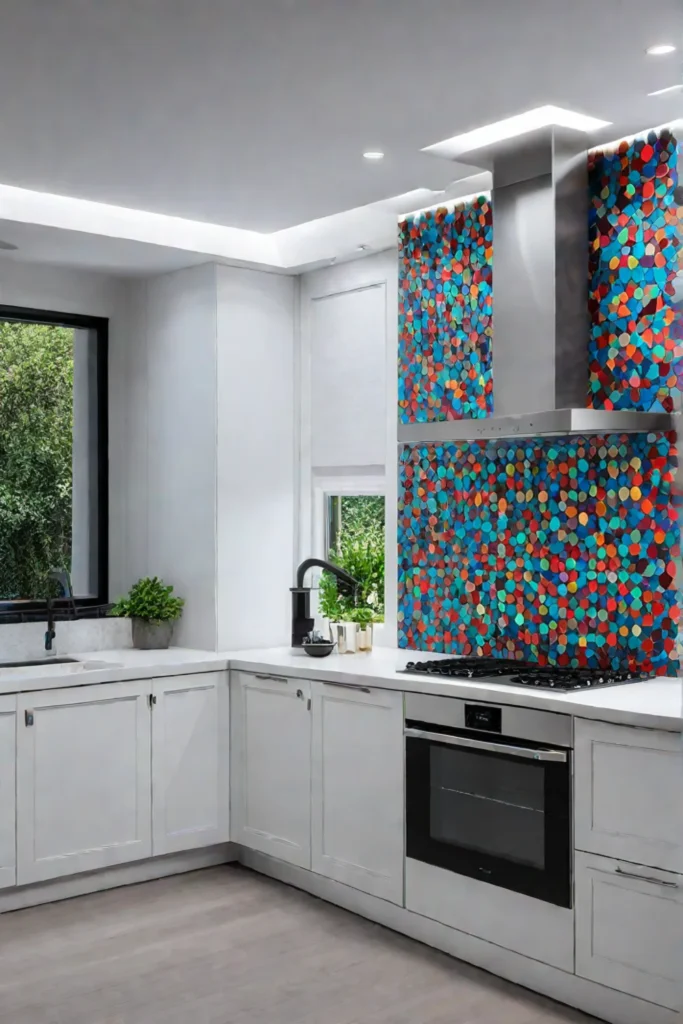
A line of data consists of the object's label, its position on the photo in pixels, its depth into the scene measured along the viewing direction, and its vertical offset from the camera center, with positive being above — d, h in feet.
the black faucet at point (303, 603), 15.06 -0.94
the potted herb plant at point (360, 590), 15.29 -0.78
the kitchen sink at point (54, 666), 14.48 -1.78
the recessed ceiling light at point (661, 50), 9.19 +4.10
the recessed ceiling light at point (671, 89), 10.08 +4.14
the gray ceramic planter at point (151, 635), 15.83 -1.46
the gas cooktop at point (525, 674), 10.95 -1.49
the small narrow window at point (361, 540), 15.43 -0.07
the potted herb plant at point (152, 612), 15.72 -1.11
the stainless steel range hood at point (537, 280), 11.66 +2.78
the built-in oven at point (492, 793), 10.29 -2.59
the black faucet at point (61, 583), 15.37 -0.72
